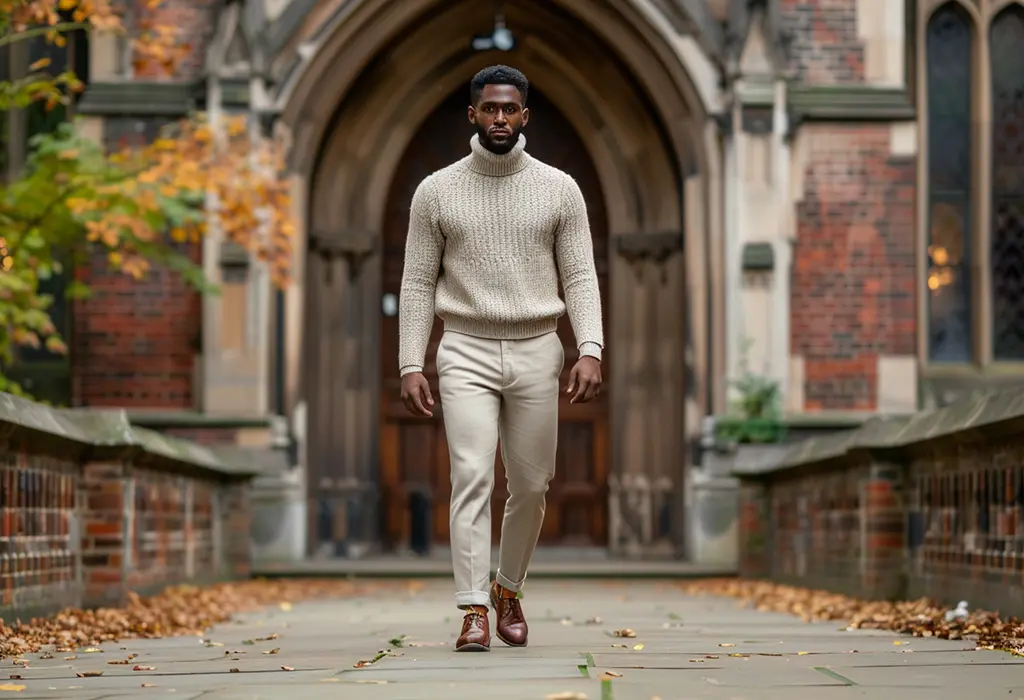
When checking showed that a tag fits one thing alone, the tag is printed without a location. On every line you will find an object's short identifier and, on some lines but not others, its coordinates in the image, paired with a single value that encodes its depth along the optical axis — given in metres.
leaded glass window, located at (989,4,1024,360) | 16.08
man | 6.05
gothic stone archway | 16.25
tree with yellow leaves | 10.90
